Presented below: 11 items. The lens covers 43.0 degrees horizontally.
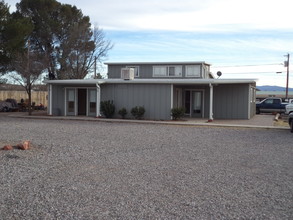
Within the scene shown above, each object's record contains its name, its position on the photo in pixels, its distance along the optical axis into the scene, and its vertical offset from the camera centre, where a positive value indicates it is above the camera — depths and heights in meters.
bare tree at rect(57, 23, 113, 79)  40.97 +5.21
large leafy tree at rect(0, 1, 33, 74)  29.25 +4.98
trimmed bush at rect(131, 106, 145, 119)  24.34 -0.73
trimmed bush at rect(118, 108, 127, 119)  24.86 -0.82
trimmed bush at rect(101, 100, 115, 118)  25.02 -0.64
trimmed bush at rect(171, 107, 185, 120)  23.42 -0.73
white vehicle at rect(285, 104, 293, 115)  29.03 -0.39
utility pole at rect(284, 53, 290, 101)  56.50 +5.94
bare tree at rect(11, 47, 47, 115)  27.14 +2.23
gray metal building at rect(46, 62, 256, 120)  24.33 +0.29
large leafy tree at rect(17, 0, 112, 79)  40.47 +7.02
